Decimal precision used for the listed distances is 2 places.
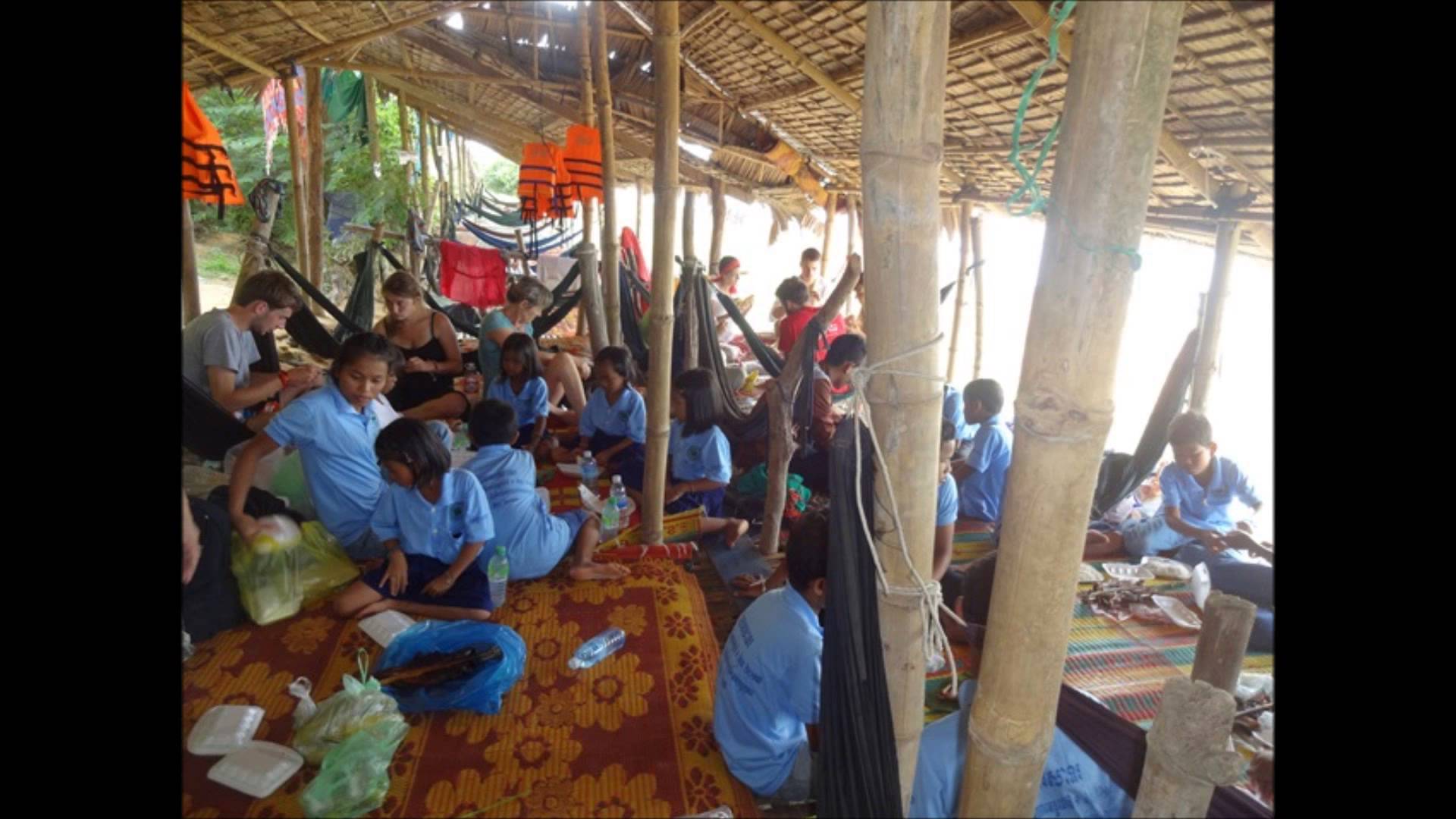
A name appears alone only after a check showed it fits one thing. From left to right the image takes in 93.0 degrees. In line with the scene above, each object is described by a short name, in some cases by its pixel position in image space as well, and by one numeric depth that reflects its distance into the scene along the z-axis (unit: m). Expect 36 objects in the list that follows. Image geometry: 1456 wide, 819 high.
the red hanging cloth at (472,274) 7.70
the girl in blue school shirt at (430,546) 2.53
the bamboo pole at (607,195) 4.82
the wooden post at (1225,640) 1.07
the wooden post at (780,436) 2.82
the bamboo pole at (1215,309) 3.16
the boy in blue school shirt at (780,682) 1.68
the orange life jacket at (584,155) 4.94
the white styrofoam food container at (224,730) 1.88
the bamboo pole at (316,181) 5.93
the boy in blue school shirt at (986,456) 3.48
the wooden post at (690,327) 4.38
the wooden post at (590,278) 5.25
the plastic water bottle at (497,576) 2.68
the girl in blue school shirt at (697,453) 3.52
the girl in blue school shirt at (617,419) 3.79
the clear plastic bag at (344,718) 1.84
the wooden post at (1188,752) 0.93
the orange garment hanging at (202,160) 3.16
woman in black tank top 4.29
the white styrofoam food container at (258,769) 1.76
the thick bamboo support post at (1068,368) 0.82
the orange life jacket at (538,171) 6.05
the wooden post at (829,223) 8.25
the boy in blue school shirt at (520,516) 2.80
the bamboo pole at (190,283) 4.17
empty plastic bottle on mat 2.34
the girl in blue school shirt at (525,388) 4.10
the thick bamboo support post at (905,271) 0.98
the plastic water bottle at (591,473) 3.83
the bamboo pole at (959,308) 6.21
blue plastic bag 2.06
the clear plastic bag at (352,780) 1.67
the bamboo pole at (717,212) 8.63
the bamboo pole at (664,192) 2.71
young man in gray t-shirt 3.13
